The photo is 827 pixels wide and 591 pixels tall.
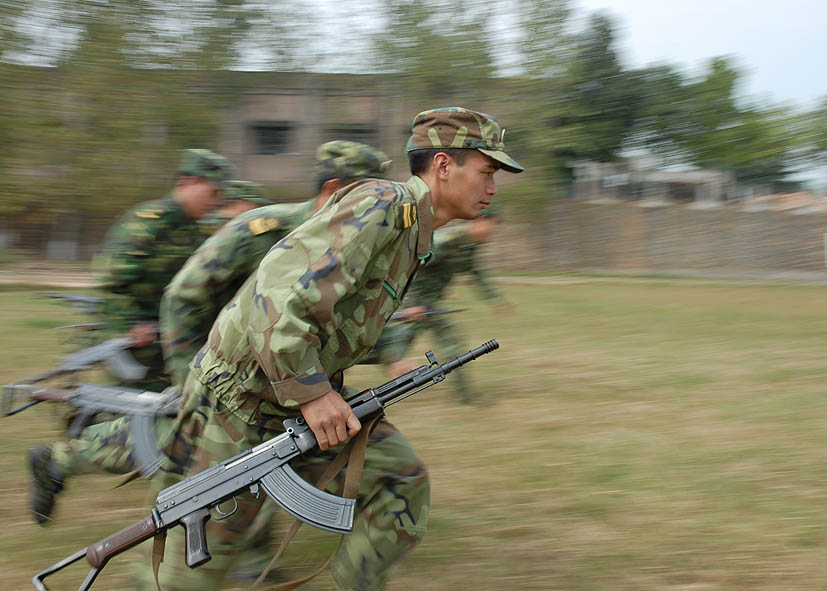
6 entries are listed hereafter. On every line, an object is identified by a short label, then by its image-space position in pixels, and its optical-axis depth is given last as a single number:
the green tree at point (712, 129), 33.69
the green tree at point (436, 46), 21.95
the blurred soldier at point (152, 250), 4.93
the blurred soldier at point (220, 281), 3.60
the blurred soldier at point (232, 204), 4.90
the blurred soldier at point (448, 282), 6.54
